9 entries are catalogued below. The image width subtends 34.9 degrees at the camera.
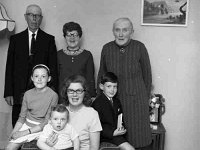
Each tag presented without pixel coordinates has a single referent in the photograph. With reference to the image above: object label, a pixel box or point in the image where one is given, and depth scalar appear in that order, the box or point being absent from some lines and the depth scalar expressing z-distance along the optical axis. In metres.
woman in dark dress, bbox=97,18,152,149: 3.09
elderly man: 3.31
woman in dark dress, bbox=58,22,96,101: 3.26
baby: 2.45
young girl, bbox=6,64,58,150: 2.77
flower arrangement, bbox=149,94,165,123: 3.51
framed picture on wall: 3.58
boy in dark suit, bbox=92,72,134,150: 2.75
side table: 3.37
